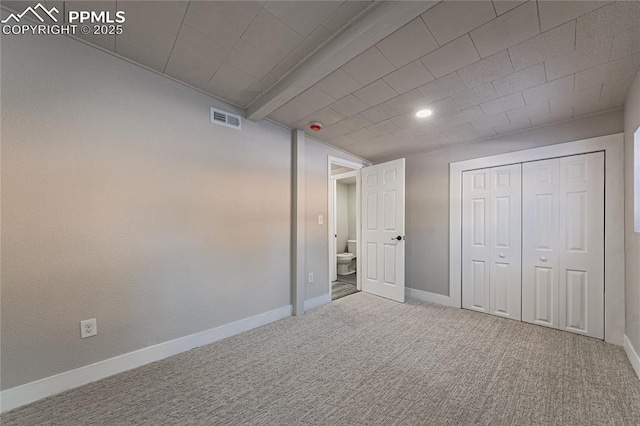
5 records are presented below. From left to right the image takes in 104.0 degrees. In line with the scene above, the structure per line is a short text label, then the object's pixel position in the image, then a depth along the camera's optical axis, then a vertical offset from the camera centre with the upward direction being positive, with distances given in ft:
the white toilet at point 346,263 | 17.65 -3.61
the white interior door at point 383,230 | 11.90 -0.83
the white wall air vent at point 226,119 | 8.04 +3.16
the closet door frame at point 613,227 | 7.66 -0.42
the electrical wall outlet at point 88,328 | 5.65 -2.62
